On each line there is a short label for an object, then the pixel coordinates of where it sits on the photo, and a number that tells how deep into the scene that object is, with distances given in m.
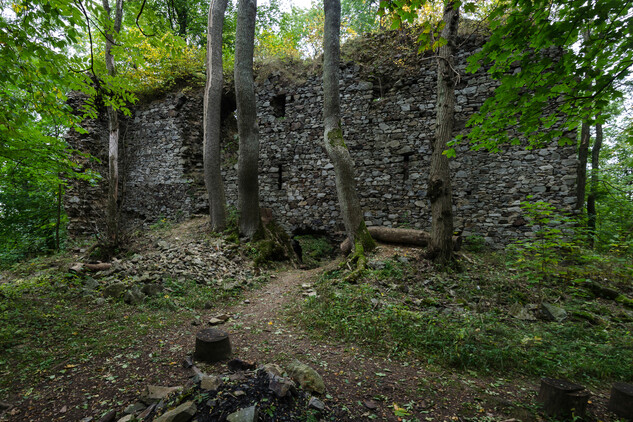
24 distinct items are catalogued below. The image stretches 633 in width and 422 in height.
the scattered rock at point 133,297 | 4.30
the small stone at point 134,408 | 2.00
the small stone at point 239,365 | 2.60
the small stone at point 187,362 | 2.67
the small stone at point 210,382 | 2.05
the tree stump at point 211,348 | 2.79
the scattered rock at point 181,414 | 1.73
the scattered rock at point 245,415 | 1.71
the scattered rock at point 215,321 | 3.86
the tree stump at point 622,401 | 2.09
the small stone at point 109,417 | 1.94
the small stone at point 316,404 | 2.00
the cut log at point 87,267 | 5.13
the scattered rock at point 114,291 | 4.46
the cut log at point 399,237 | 6.48
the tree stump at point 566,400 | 2.04
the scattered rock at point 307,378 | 2.23
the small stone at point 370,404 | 2.15
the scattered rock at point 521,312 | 3.93
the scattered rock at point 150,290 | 4.55
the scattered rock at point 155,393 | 2.08
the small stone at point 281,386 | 2.01
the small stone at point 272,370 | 2.24
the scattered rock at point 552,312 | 3.87
